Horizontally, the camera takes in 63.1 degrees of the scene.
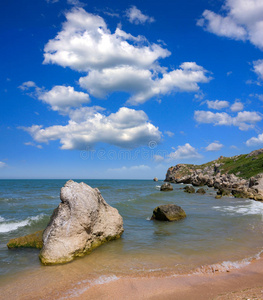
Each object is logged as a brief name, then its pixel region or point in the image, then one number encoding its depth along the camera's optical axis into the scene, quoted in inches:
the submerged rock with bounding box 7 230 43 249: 409.7
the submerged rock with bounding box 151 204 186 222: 631.2
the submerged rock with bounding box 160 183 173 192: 2070.9
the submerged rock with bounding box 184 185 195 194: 1759.8
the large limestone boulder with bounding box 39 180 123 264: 345.1
